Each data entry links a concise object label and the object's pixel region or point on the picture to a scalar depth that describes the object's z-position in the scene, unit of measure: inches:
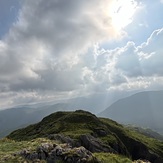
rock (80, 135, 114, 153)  1746.4
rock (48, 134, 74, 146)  1700.9
